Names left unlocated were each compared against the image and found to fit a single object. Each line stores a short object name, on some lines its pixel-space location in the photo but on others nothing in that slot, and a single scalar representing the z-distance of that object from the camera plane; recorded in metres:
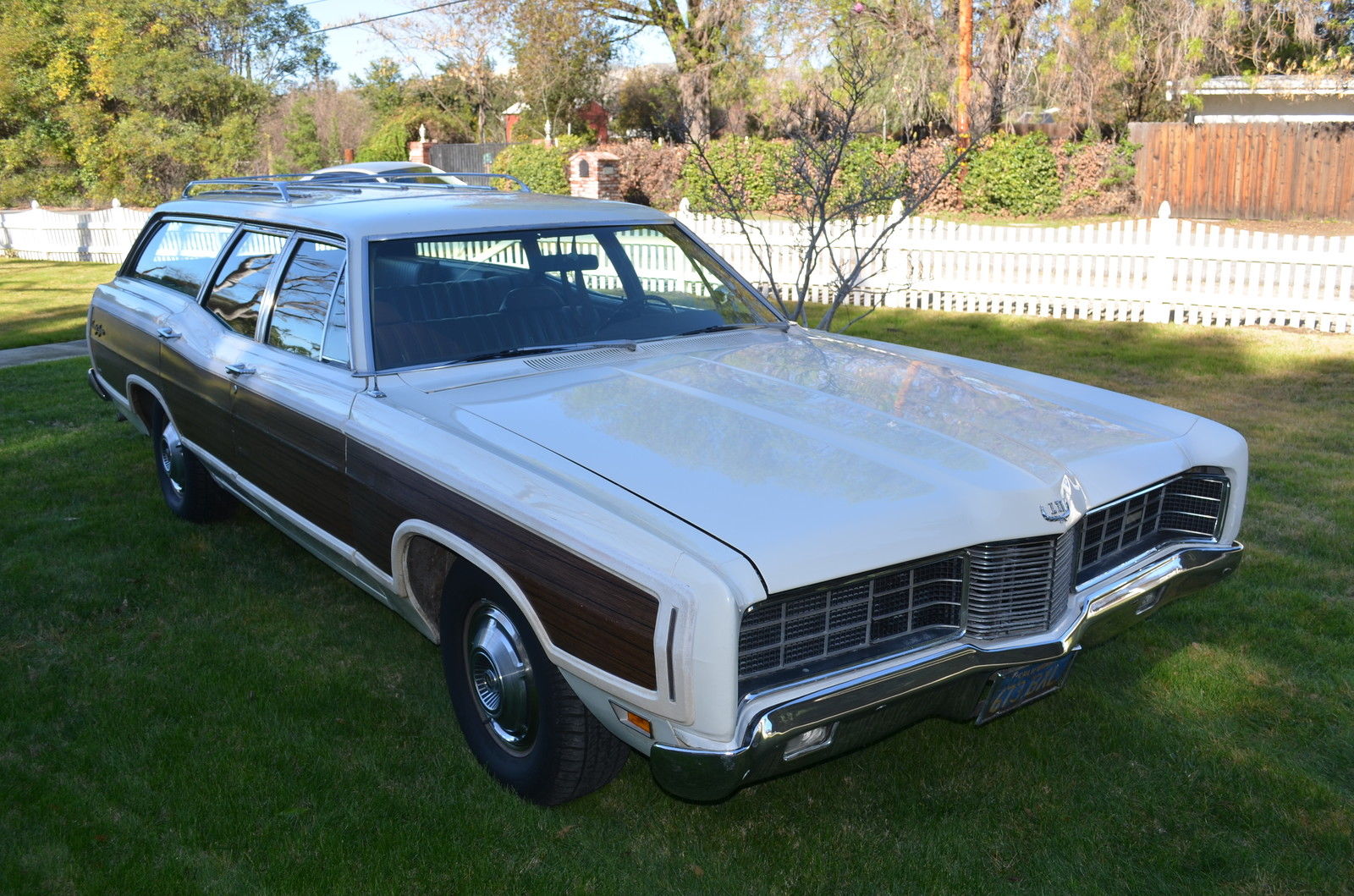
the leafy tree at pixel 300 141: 35.78
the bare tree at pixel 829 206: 8.59
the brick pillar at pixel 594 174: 24.11
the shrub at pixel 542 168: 27.84
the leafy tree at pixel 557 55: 34.22
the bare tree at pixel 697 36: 30.00
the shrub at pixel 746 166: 25.66
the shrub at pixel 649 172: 28.94
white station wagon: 2.66
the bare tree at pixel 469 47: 36.72
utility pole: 24.06
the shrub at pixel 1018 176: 24.23
